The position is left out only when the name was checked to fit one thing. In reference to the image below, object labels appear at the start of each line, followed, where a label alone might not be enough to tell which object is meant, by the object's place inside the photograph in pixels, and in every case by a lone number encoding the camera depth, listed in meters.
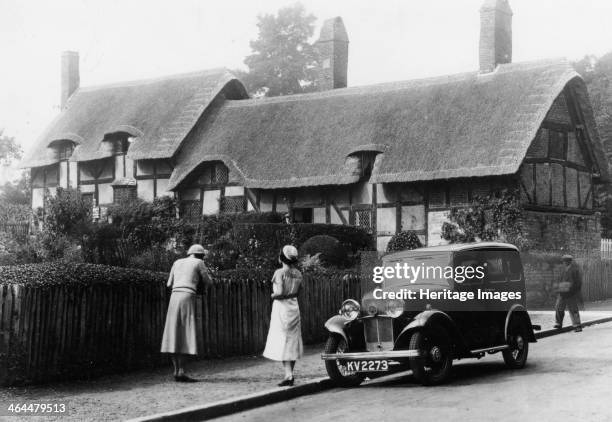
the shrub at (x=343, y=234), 25.02
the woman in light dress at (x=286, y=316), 10.70
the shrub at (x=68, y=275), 10.52
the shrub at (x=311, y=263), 18.59
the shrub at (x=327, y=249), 22.47
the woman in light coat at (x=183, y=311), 10.82
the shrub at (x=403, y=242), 24.59
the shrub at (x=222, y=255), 23.98
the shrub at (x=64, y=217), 25.03
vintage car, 10.48
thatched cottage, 26.59
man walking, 17.20
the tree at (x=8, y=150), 55.94
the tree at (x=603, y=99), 44.67
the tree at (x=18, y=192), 52.03
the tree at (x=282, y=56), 55.44
